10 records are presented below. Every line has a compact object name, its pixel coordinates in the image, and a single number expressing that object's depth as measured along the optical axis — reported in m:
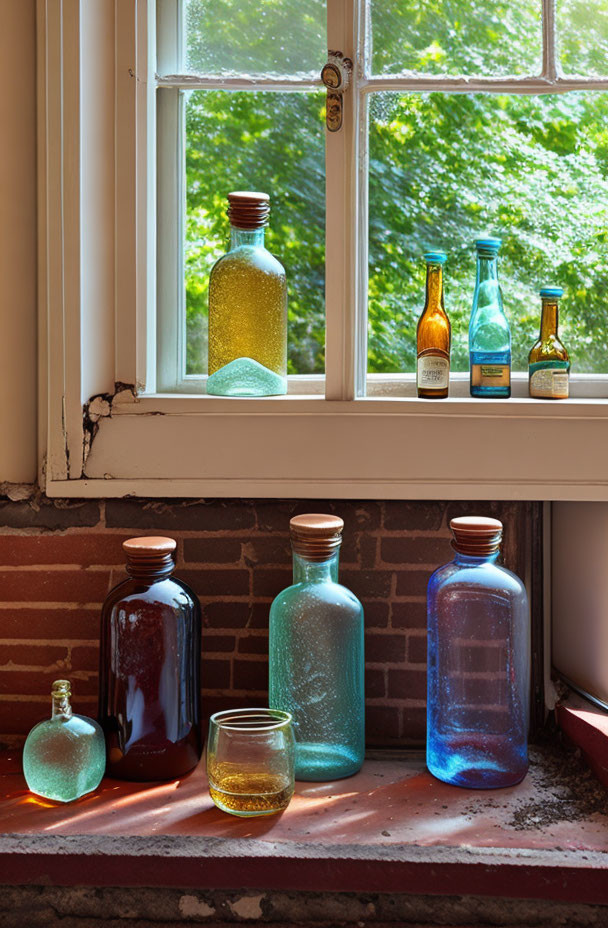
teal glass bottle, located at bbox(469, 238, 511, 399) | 2.16
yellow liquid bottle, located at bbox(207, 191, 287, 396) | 2.14
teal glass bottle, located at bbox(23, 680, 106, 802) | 1.99
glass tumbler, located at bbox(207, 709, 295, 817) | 1.95
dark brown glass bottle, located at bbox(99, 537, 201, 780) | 2.03
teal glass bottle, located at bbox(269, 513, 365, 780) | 2.05
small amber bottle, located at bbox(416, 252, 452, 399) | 2.15
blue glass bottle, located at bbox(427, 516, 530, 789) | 2.05
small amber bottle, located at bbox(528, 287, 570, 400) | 2.15
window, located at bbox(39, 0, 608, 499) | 2.11
